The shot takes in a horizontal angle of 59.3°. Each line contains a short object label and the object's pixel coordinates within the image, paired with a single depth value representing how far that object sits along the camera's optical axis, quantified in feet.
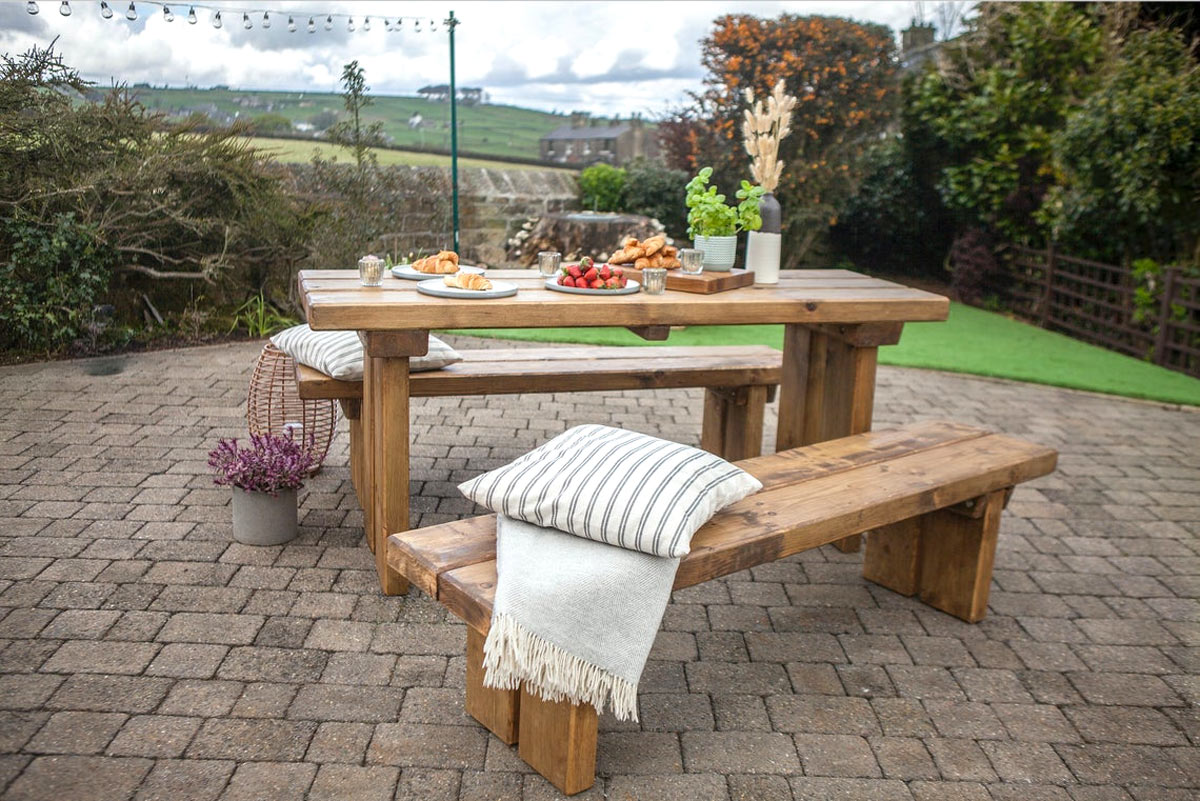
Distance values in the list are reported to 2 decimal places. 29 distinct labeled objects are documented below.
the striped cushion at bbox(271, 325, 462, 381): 13.47
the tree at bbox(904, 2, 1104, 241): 32.45
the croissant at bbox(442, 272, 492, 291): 12.05
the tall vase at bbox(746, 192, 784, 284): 14.15
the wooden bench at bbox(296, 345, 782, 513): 14.30
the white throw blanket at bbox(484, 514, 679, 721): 8.23
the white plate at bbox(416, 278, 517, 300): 11.78
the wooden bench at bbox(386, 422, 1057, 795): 8.69
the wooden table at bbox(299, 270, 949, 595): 11.43
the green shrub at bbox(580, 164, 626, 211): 38.29
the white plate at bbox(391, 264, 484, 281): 13.14
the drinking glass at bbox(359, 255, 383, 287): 12.31
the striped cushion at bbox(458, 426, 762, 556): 8.32
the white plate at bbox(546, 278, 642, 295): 12.63
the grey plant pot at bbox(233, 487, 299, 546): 13.07
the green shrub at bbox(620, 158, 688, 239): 38.04
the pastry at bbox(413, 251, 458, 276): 13.21
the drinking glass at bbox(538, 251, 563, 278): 13.84
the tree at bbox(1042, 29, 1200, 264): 26.27
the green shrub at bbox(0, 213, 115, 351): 22.21
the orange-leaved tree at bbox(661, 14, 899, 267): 36.14
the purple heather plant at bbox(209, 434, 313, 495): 12.92
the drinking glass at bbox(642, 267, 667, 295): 12.77
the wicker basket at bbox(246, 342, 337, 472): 15.67
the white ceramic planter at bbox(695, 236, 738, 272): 13.94
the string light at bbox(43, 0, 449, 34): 25.90
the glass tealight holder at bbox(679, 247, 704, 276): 13.37
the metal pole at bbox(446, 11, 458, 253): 31.30
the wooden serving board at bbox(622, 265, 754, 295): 13.08
